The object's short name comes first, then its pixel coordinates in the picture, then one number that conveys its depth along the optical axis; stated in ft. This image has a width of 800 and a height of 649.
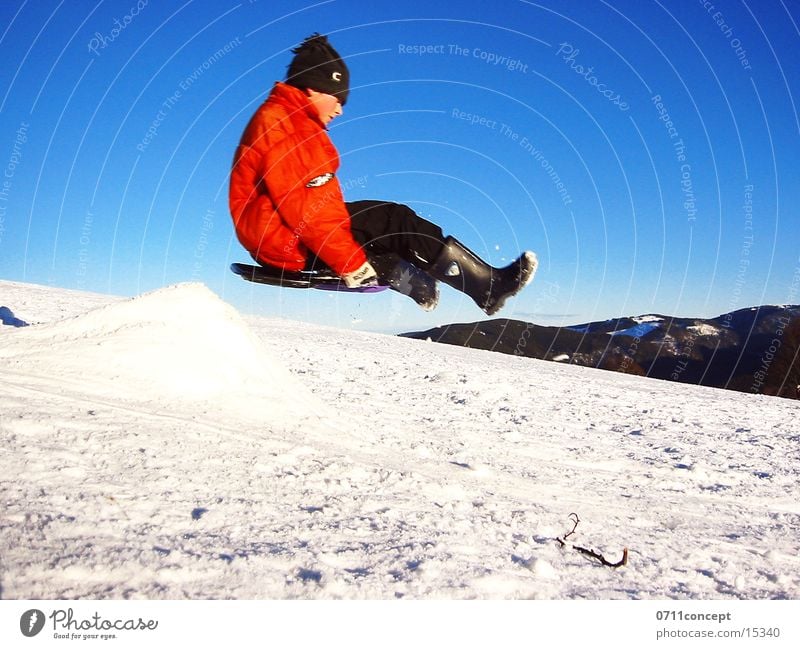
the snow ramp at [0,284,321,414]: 18.74
